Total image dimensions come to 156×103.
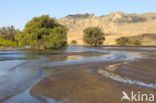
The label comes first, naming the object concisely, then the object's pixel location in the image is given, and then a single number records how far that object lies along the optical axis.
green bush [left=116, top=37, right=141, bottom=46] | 85.62
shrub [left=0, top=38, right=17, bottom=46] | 61.64
